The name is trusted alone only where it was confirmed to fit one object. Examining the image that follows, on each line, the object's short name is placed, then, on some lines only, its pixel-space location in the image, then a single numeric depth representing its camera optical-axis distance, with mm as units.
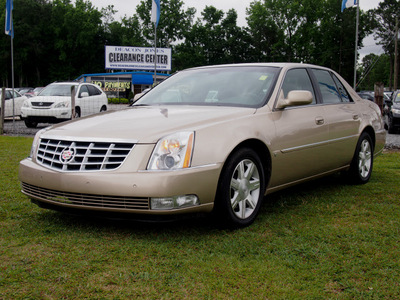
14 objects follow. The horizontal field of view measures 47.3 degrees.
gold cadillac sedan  3422
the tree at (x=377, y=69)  116575
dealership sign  51781
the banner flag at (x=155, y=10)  15984
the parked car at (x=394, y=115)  14889
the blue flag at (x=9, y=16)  14834
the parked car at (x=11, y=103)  18727
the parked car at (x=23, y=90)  41131
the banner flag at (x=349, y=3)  19567
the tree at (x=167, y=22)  78688
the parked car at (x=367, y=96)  31359
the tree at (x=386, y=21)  62094
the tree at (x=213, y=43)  78000
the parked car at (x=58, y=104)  14969
